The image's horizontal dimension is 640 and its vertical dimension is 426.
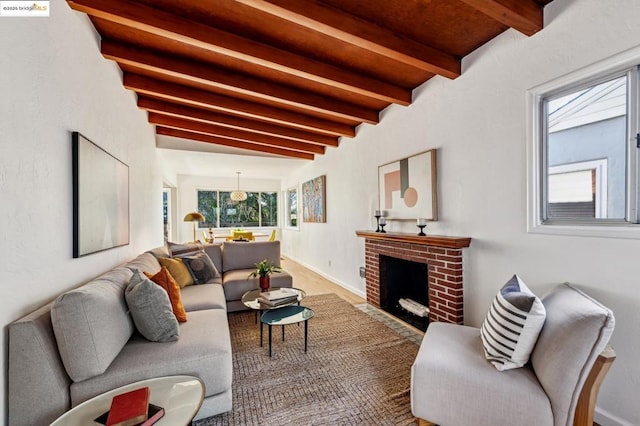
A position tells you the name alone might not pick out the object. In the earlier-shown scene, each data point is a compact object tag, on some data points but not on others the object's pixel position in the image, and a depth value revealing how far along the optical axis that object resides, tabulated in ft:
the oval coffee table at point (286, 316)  7.48
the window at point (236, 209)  28.22
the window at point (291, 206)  25.49
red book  3.36
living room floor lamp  21.85
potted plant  9.86
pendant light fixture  26.84
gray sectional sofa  4.03
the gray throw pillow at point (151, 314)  5.49
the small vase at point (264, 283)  9.87
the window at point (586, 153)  5.10
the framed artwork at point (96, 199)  5.88
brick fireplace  8.19
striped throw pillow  4.60
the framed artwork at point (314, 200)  17.72
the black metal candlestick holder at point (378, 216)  11.37
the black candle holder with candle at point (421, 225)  9.20
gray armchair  3.99
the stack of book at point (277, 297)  8.50
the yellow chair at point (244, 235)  23.36
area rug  5.48
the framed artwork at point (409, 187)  9.21
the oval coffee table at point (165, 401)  3.54
